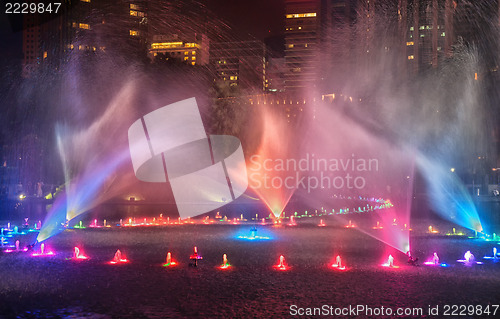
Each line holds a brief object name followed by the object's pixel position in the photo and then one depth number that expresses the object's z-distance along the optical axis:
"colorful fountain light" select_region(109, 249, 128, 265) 17.27
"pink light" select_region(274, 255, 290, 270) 16.42
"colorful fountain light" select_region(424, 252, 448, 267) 17.31
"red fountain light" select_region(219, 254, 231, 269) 16.59
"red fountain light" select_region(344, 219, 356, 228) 29.92
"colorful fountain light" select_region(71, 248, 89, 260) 18.06
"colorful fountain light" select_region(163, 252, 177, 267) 16.81
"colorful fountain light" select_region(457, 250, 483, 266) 17.88
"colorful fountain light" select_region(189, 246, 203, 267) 16.61
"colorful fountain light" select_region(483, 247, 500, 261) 18.96
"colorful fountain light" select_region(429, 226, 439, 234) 27.39
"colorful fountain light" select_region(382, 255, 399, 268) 16.81
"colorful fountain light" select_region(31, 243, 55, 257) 18.79
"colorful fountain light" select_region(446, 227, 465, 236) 26.56
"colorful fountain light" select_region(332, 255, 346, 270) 16.39
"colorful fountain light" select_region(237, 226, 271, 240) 24.20
